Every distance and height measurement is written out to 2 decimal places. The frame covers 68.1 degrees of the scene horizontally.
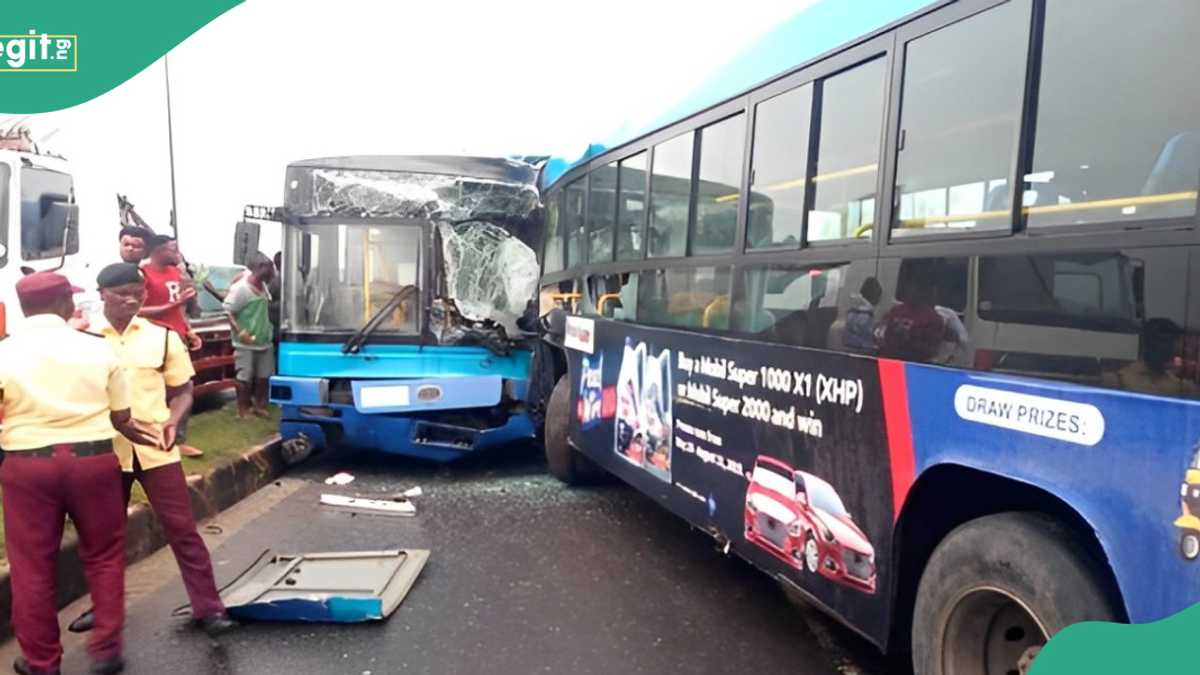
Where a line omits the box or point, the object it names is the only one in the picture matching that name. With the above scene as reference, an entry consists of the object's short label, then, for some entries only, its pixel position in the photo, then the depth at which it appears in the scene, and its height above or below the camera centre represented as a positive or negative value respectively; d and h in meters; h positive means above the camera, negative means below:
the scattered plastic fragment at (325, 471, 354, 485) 7.57 -1.82
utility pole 18.77 +2.53
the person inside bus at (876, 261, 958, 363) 2.98 -0.11
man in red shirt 6.38 -0.19
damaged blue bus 7.60 -0.34
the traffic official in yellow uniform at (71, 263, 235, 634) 4.16 -0.90
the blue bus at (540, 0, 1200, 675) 2.28 -0.09
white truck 7.54 +0.33
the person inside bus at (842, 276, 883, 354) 3.30 -0.11
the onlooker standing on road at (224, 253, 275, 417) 8.39 -0.65
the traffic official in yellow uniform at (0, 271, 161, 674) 3.56 -0.84
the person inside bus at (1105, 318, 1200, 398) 2.17 -0.16
